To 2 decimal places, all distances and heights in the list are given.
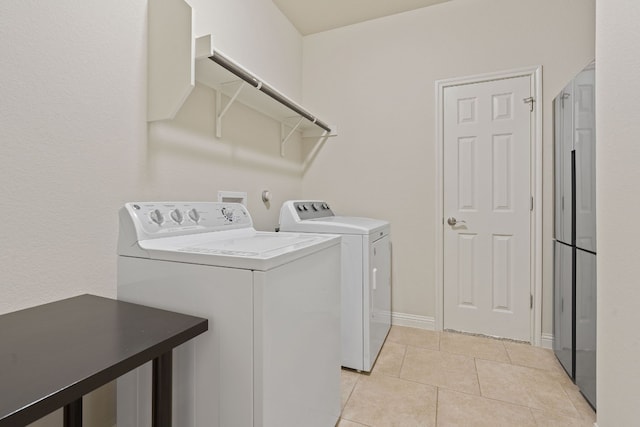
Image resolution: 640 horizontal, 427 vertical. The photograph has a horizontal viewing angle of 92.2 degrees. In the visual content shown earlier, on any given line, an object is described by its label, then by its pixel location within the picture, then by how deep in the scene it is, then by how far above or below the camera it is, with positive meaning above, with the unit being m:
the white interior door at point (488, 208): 2.30 +0.04
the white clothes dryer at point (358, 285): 1.88 -0.45
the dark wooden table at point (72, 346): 0.56 -0.32
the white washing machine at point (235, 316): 0.92 -0.34
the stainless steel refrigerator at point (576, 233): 1.57 -0.11
